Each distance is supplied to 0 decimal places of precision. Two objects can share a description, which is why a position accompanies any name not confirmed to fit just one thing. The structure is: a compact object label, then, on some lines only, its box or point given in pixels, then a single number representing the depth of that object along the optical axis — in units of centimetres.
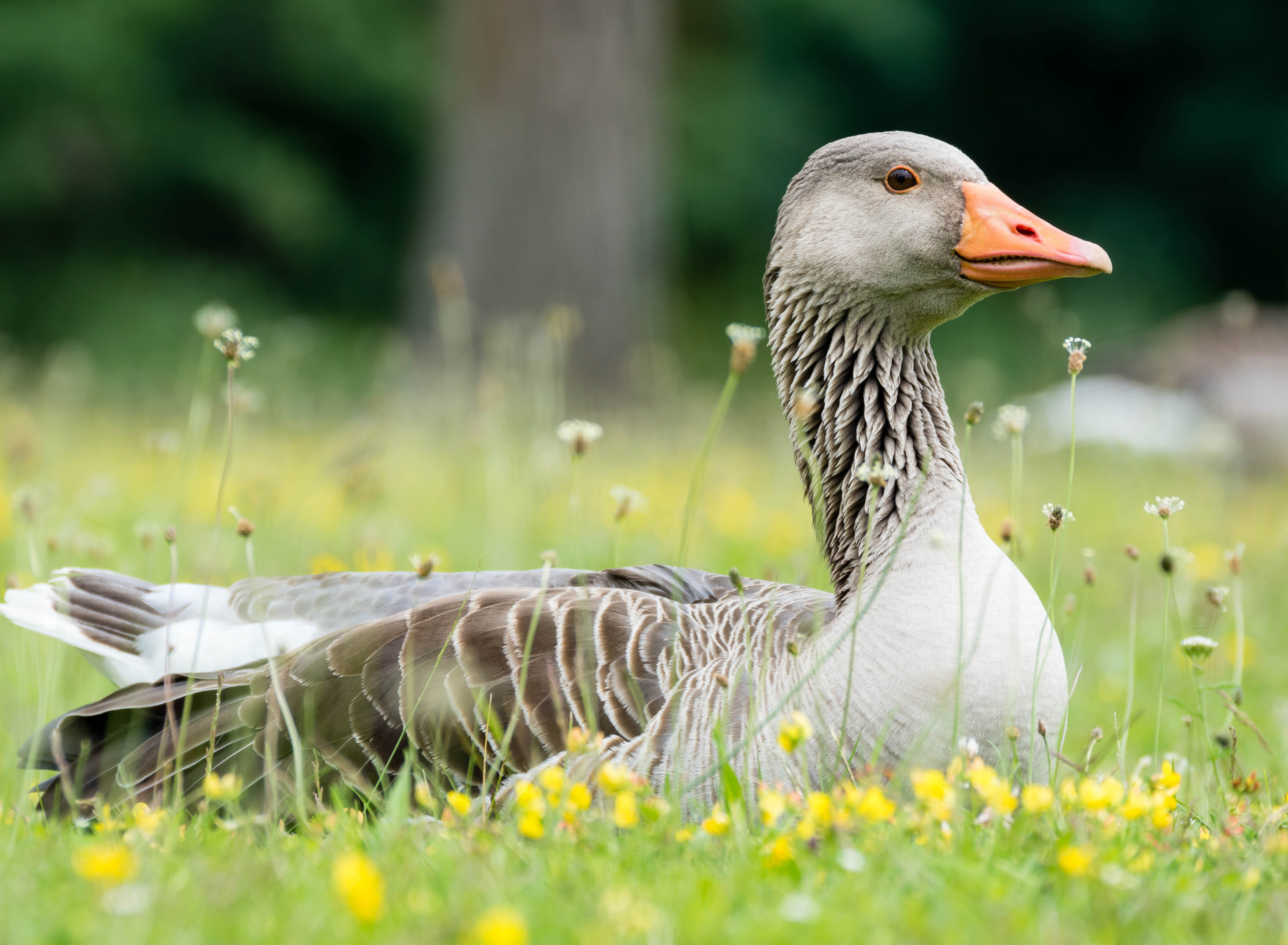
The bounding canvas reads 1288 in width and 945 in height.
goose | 660
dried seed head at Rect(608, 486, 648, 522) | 719
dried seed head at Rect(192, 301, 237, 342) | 848
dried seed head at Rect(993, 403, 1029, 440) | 718
